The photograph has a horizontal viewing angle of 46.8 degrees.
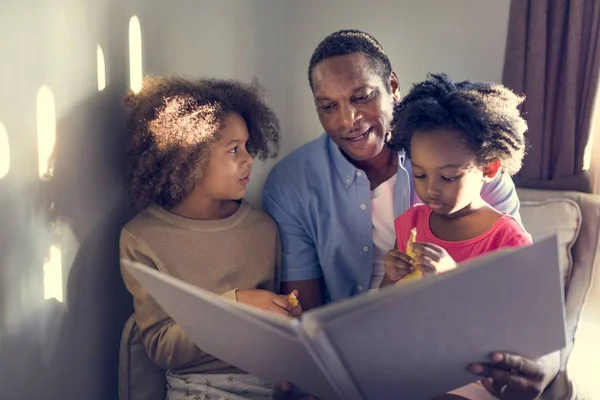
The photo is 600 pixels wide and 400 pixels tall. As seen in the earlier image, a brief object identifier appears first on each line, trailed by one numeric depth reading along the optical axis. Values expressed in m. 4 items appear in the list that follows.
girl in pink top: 1.38
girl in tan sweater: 1.45
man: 1.63
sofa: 1.51
